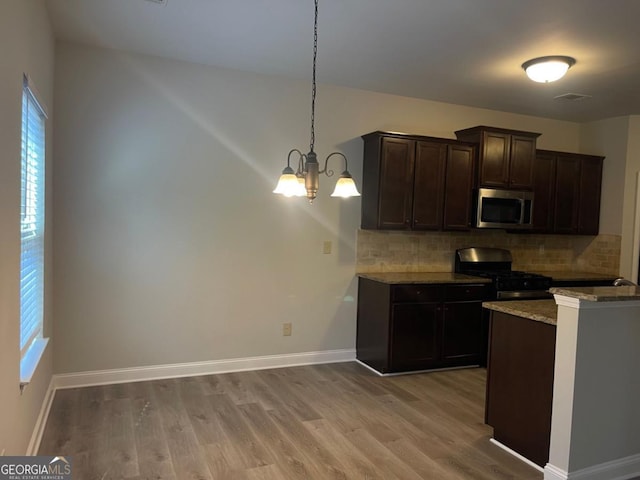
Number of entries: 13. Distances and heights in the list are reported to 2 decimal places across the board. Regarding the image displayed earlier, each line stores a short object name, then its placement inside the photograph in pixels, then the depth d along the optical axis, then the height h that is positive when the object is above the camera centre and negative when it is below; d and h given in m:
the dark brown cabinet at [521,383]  2.62 -0.94
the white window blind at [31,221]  2.54 -0.08
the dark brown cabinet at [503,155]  4.71 +0.73
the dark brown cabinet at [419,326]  4.20 -0.96
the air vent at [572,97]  4.51 +1.30
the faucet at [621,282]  3.44 -0.39
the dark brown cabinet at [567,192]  5.20 +0.42
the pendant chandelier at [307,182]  2.52 +0.20
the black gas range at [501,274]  4.56 -0.49
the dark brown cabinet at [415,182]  4.39 +0.39
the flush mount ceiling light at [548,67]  3.51 +1.23
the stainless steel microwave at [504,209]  4.75 +0.18
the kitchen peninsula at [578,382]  2.44 -0.85
